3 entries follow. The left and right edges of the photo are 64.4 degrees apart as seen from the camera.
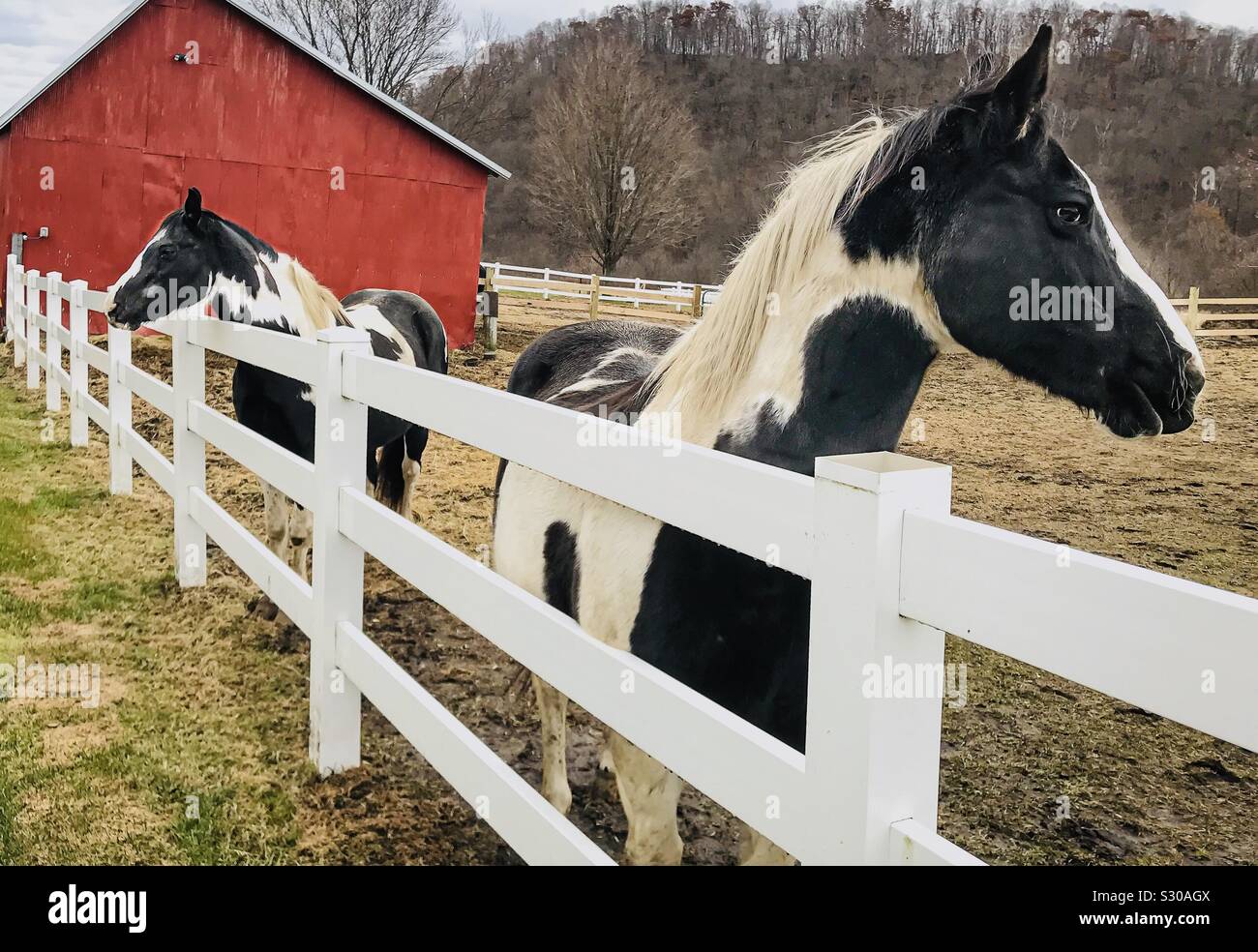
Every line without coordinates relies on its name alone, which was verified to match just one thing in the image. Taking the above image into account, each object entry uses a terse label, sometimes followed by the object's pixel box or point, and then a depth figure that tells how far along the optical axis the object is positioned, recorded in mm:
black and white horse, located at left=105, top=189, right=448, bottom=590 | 4797
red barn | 13461
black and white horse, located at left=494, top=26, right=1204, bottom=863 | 2008
